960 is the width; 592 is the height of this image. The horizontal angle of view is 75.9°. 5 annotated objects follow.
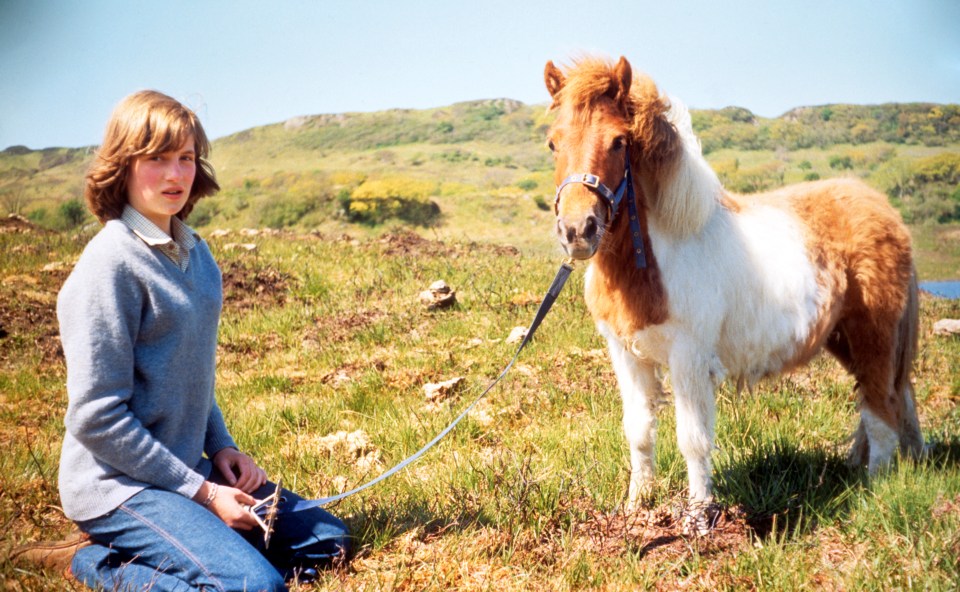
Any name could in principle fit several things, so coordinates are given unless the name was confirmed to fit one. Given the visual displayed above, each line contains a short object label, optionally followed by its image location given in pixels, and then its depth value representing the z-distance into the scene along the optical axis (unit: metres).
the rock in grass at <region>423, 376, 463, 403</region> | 4.66
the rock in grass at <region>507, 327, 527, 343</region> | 5.57
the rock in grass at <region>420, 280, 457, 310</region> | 6.58
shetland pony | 2.69
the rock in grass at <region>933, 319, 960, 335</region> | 6.71
